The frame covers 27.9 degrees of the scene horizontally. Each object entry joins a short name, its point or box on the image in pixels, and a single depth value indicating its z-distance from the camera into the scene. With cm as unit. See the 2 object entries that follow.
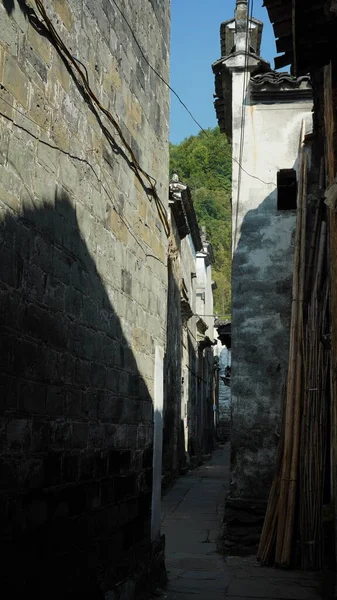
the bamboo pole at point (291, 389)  693
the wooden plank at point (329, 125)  513
